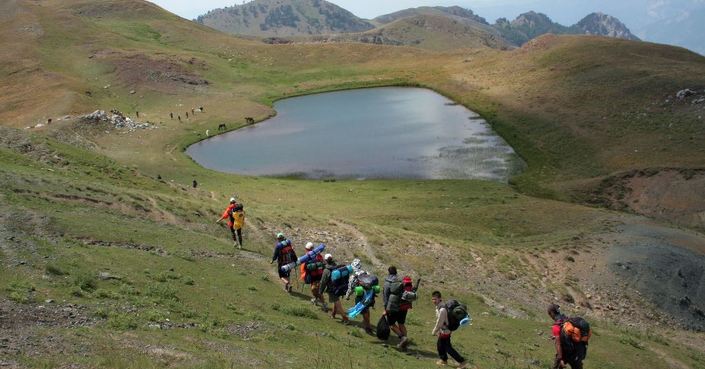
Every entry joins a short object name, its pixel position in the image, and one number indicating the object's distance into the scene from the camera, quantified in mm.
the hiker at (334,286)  21484
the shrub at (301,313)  21969
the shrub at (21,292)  16742
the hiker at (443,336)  18438
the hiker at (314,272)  23109
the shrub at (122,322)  16578
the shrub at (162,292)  20250
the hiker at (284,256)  25141
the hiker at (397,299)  19672
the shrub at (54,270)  19859
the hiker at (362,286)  20969
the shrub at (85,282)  19266
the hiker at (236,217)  30672
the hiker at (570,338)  18014
